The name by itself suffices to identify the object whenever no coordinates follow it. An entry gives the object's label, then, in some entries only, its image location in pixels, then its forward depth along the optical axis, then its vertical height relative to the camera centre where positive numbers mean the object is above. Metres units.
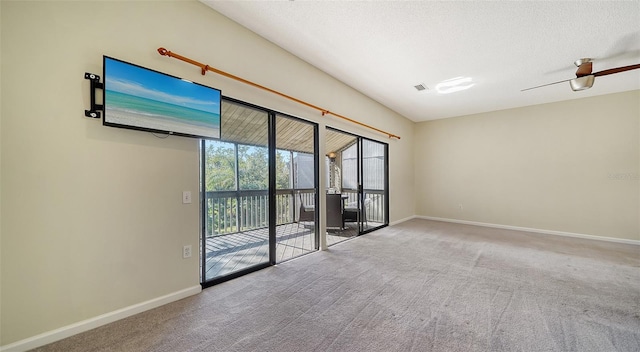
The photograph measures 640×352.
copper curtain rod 2.16 +1.16
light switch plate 2.33 -0.14
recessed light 4.11 +1.70
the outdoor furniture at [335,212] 5.06 -0.68
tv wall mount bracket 1.80 +0.71
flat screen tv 1.85 +0.72
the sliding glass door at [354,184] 5.11 -0.10
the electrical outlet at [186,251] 2.34 -0.67
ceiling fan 3.30 +1.43
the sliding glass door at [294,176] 3.50 +0.09
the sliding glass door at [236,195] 2.68 -0.15
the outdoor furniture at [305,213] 4.77 -0.66
